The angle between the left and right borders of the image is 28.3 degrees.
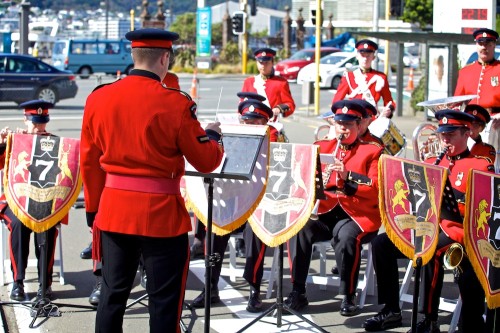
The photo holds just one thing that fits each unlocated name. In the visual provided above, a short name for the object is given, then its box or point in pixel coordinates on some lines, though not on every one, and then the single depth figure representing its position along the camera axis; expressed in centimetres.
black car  2266
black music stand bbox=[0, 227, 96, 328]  734
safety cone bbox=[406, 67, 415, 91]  3506
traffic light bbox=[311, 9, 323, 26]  2525
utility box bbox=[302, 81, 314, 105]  2559
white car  3519
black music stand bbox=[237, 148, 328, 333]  698
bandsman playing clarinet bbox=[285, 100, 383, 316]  748
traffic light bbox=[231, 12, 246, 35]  4078
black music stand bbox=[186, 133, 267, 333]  584
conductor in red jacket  516
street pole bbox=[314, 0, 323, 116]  2264
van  4503
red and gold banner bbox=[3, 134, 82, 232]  747
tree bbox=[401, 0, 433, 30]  4872
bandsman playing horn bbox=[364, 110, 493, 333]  661
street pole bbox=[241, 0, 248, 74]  4234
